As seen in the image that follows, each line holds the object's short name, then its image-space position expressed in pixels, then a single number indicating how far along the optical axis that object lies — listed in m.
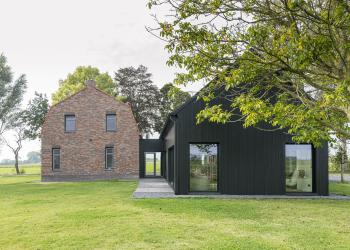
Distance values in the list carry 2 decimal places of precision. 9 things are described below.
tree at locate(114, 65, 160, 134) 48.28
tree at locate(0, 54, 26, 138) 43.28
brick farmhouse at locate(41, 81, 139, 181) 27.45
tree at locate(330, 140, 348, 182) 25.07
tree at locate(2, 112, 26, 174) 44.09
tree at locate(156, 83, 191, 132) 48.76
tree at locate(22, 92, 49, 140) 42.31
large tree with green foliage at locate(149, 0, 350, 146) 5.73
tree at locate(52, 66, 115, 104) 47.44
